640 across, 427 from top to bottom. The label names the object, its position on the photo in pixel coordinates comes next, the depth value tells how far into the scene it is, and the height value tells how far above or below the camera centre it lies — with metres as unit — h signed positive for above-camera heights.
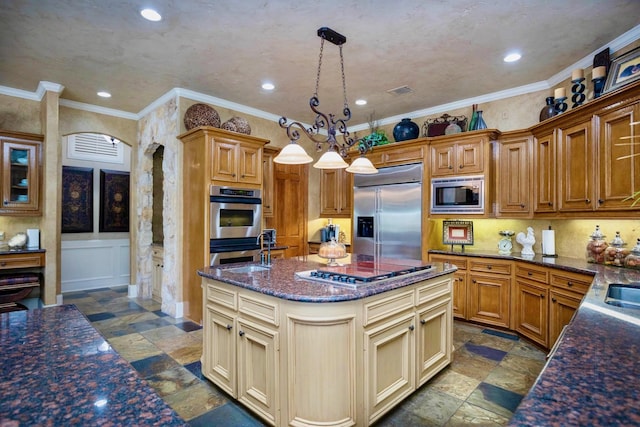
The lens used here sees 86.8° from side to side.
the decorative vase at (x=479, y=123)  4.31 +1.19
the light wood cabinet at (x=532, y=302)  3.36 -0.91
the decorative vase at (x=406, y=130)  4.93 +1.25
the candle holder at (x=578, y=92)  3.35 +1.25
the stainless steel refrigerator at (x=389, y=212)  4.68 +0.05
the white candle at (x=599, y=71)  3.09 +1.33
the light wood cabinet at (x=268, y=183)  5.03 +0.49
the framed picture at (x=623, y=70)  2.84 +1.27
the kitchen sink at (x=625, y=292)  2.17 -0.49
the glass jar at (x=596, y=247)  3.21 -0.30
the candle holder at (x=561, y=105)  3.53 +1.18
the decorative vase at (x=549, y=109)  3.68 +1.18
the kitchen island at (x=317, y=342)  1.94 -0.80
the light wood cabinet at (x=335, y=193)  5.86 +0.40
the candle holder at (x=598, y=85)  3.12 +1.22
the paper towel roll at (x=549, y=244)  3.85 -0.32
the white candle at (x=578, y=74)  3.33 +1.41
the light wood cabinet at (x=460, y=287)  4.20 -0.89
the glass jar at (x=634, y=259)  2.87 -0.36
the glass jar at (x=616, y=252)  3.05 -0.33
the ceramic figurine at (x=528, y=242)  4.04 -0.31
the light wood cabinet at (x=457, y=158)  4.26 +0.76
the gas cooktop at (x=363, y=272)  2.23 -0.41
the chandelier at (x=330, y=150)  2.63 +0.54
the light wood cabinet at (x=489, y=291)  3.89 -0.89
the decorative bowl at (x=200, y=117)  4.28 +1.26
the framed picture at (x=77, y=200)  5.82 +0.27
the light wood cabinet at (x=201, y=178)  4.05 +0.48
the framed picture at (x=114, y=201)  6.20 +0.27
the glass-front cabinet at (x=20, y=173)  4.18 +0.53
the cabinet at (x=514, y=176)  4.00 +0.49
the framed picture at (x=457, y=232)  4.43 -0.22
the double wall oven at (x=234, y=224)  4.10 -0.10
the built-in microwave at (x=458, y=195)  4.25 +0.27
